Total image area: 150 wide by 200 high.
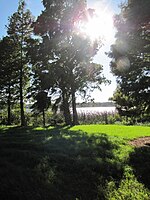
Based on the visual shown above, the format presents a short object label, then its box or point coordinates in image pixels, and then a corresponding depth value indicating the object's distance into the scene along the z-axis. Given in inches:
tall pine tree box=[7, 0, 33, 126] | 713.4
